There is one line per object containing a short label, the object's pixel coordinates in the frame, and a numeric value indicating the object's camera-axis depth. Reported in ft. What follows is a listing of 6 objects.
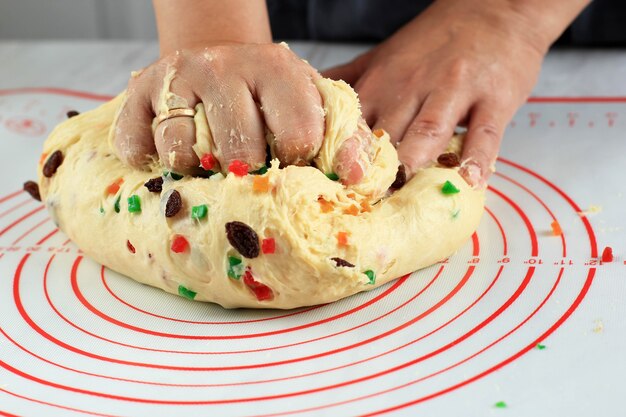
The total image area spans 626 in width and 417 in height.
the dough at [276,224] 1.36
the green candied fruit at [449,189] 1.49
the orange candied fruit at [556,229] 1.60
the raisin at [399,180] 1.53
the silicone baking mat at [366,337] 1.28
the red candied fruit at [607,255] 1.51
